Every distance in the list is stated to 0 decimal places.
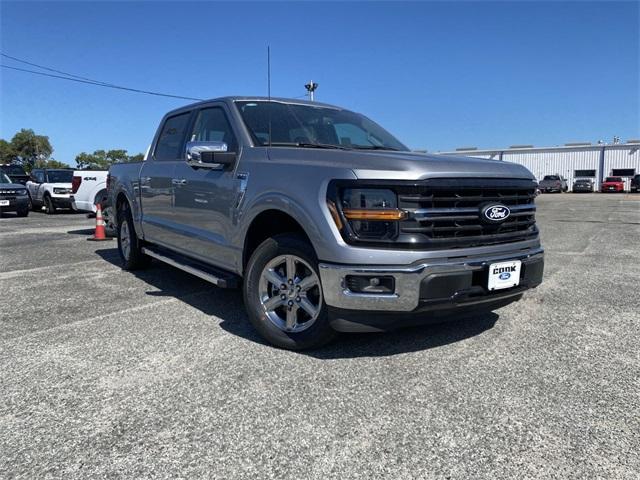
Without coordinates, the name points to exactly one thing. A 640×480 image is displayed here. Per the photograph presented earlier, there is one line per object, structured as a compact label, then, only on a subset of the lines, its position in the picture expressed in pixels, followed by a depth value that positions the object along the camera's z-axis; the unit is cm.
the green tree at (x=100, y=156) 11156
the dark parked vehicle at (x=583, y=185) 4378
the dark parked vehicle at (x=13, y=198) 1600
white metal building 4575
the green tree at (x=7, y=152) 8510
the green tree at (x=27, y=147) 8856
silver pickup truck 302
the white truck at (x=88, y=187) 1190
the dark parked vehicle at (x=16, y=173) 2514
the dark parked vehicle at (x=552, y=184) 4450
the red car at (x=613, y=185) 4172
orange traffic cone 992
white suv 1772
